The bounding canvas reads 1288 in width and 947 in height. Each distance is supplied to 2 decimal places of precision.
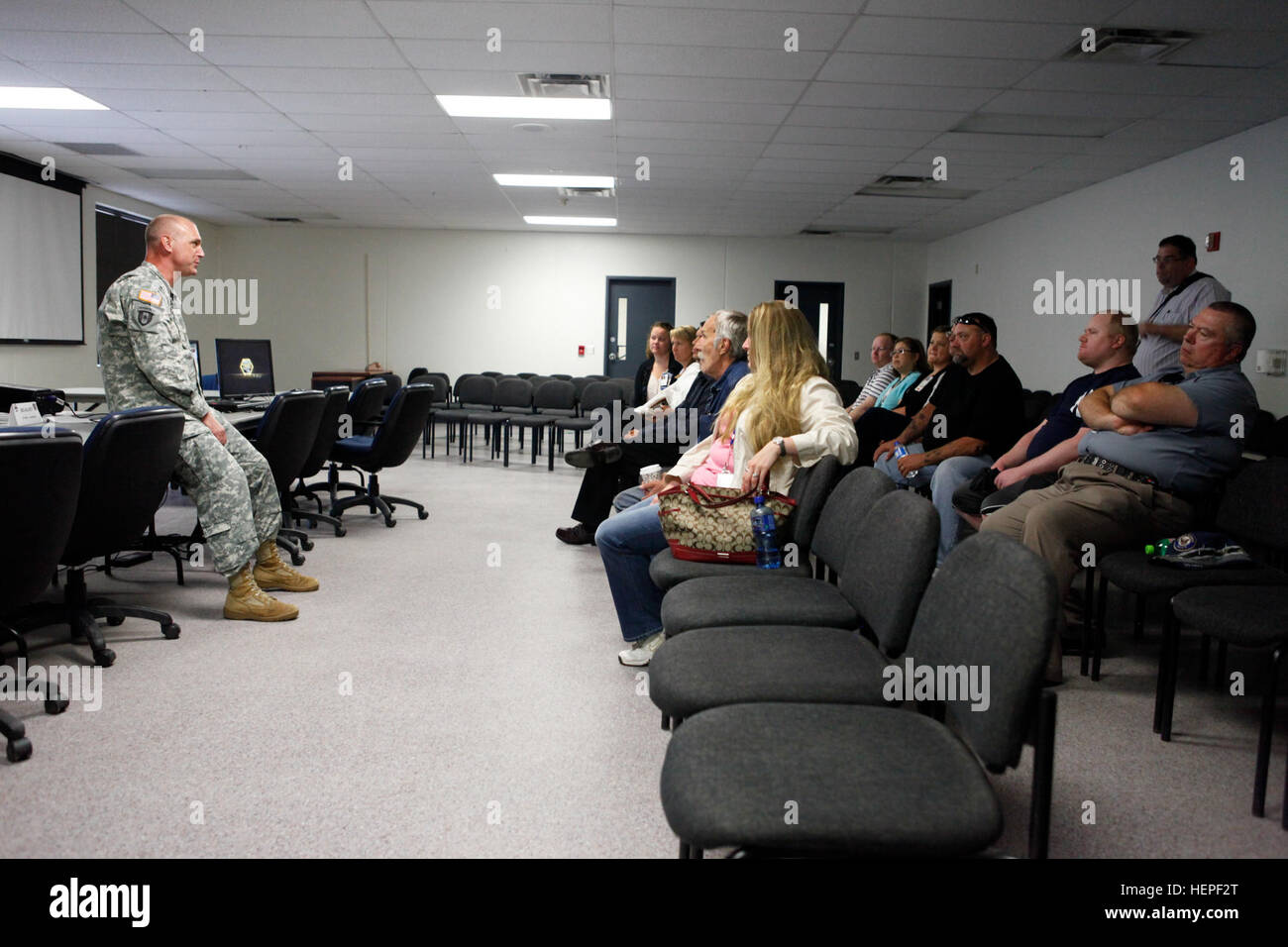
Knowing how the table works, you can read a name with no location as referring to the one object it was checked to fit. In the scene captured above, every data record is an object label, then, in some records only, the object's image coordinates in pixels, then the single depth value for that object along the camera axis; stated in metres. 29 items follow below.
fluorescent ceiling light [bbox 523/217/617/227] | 10.66
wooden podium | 10.94
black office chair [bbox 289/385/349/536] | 4.86
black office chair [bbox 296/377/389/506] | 5.62
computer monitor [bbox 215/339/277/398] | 5.86
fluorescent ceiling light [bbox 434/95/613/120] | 5.68
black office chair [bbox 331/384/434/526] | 5.32
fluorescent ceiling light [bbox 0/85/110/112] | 5.68
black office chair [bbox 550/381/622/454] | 8.79
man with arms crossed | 2.86
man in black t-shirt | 3.87
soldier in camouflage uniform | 3.25
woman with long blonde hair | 2.68
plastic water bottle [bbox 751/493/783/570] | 2.59
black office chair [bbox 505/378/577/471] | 9.16
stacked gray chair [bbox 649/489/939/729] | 1.66
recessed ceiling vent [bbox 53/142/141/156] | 7.20
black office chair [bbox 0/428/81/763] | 2.21
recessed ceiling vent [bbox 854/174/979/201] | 7.79
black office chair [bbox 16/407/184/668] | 2.79
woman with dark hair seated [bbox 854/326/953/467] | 4.83
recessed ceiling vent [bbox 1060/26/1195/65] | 4.21
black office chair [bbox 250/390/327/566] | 4.12
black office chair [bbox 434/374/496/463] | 9.31
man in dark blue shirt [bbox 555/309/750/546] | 3.78
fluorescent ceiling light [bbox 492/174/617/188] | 8.15
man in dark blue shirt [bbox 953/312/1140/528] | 3.44
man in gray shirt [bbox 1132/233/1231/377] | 4.43
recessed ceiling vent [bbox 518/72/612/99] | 5.16
